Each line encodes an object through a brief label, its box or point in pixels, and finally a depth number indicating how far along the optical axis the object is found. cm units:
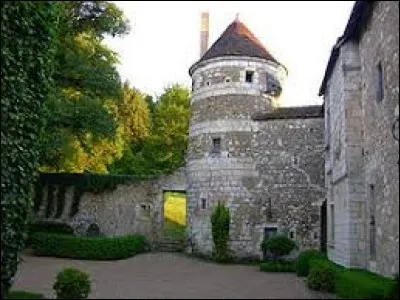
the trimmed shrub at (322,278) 1270
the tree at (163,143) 3816
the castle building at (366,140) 1004
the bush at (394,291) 824
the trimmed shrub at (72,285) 984
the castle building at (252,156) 2145
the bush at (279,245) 1938
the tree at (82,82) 2142
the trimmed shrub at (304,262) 1669
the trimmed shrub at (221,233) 2088
